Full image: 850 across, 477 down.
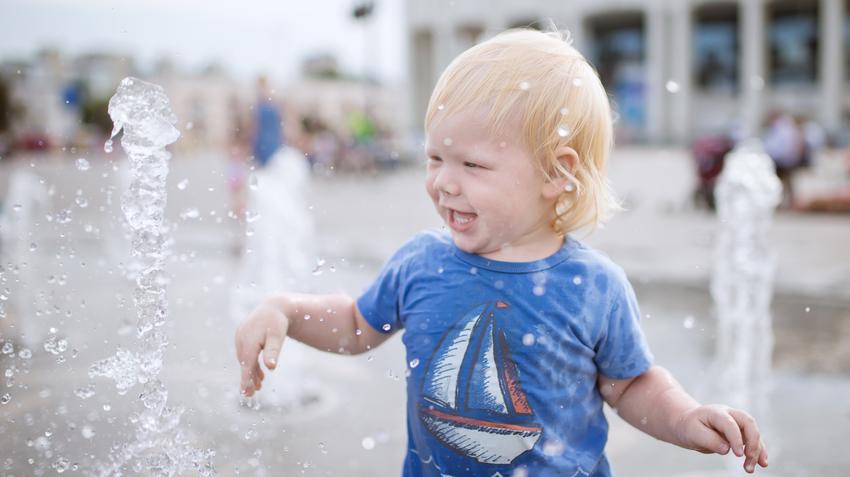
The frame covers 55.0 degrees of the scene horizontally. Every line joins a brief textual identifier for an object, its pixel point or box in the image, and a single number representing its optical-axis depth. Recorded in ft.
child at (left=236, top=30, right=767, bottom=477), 4.69
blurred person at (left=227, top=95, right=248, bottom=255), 23.99
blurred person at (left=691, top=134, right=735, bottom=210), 41.04
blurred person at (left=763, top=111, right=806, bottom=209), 40.68
